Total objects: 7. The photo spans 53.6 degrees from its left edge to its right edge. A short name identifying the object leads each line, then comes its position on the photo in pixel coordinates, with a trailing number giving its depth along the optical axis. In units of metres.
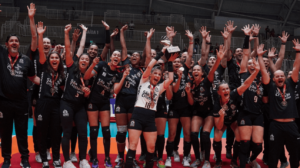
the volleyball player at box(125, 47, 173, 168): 5.28
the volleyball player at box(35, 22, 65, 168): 5.57
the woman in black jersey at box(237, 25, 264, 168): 5.86
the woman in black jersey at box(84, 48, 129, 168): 5.89
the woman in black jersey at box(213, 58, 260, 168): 5.88
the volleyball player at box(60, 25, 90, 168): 5.52
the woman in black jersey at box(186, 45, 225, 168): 6.21
